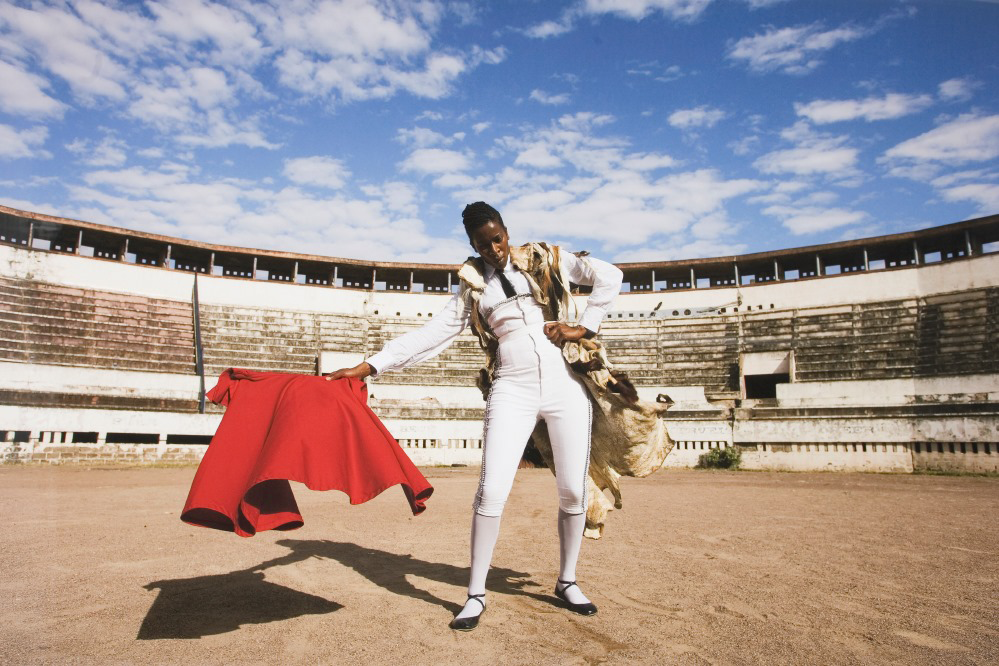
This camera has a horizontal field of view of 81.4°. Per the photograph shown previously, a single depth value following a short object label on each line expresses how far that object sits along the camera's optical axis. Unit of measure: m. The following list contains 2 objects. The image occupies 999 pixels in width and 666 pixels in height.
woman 3.40
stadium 16.38
